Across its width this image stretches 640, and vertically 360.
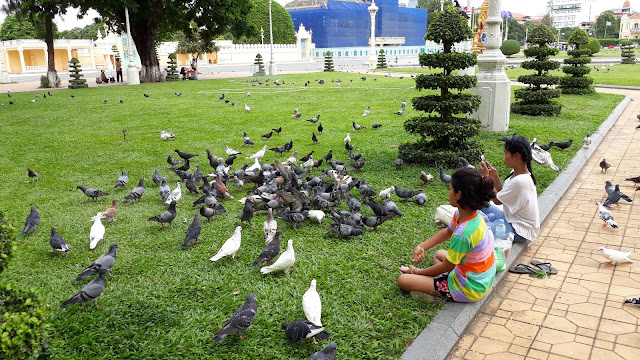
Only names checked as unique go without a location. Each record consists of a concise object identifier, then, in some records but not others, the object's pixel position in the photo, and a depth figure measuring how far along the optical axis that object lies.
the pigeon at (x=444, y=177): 7.02
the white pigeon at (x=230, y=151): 8.93
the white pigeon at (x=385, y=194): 6.34
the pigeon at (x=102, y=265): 4.24
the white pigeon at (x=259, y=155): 8.34
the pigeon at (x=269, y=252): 4.57
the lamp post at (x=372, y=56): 40.78
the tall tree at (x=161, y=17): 24.86
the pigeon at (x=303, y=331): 3.37
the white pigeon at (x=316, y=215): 5.71
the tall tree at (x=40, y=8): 22.06
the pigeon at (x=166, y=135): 10.77
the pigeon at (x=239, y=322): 3.39
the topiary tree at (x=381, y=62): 39.77
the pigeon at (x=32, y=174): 7.79
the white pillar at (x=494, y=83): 10.58
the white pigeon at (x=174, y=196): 6.37
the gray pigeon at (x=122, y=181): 7.17
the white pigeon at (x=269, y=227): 5.14
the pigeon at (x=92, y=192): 6.54
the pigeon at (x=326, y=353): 3.08
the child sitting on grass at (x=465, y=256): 3.54
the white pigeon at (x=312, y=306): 3.48
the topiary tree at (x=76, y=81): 25.72
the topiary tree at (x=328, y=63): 36.56
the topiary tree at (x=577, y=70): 16.64
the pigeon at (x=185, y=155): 8.42
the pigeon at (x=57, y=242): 4.85
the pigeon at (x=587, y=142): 9.09
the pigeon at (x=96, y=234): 5.05
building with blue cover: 70.44
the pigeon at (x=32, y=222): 5.51
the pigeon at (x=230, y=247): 4.66
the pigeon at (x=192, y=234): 5.10
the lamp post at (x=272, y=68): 32.60
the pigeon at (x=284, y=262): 4.39
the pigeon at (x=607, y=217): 5.36
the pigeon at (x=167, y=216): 5.55
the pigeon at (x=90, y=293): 3.74
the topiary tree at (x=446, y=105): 7.36
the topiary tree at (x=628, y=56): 36.22
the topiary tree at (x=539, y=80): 12.98
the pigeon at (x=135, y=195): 6.47
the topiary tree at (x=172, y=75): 30.22
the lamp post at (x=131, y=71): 26.81
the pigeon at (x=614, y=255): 4.51
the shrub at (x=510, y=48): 53.44
